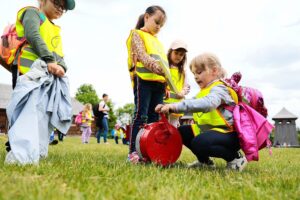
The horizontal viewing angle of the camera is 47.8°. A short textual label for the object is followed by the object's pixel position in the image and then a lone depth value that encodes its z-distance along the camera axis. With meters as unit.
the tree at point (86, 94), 66.81
